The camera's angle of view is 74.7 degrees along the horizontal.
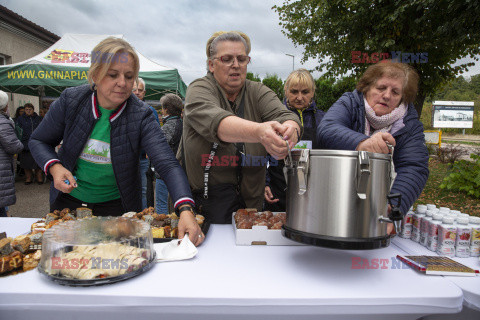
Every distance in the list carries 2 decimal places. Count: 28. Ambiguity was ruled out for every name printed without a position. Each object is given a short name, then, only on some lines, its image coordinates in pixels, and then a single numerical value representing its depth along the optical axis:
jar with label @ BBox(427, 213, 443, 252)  1.46
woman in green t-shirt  1.64
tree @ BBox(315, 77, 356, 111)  20.86
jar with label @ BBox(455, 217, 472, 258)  1.39
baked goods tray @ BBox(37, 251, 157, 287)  1.04
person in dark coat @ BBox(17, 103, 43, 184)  7.47
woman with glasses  1.69
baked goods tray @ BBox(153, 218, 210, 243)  1.47
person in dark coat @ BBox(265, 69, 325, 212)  2.69
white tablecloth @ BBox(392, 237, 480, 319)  1.10
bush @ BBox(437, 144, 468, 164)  11.44
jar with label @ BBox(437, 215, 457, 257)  1.40
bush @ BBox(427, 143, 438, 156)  14.19
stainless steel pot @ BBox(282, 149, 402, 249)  1.04
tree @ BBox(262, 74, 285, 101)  29.13
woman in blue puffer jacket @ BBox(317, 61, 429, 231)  1.50
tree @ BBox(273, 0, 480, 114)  5.89
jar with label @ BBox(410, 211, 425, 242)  1.59
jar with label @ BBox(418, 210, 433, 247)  1.52
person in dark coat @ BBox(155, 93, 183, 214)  4.12
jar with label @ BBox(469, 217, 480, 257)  1.39
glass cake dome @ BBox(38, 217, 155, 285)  1.06
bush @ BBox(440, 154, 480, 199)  6.40
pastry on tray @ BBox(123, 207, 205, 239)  1.53
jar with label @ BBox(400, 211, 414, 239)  1.65
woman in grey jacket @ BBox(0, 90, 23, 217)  3.41
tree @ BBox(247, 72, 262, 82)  28.92
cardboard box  1.48
